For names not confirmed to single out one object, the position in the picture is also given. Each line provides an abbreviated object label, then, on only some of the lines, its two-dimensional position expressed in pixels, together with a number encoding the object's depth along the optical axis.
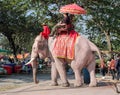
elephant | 12.70
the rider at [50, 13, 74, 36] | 12.59
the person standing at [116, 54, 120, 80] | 21.74
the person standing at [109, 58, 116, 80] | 23.14
